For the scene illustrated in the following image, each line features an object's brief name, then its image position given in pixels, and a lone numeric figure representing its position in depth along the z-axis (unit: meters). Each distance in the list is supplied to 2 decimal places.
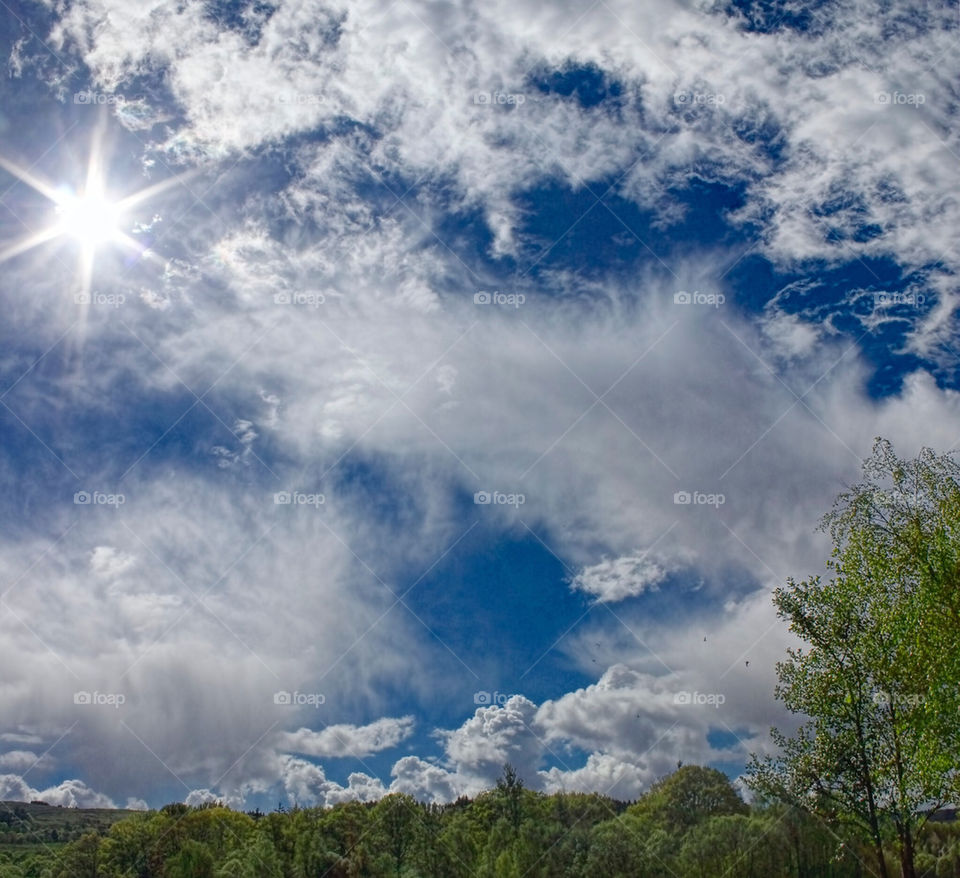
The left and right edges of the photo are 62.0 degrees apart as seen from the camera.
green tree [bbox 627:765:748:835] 113.25
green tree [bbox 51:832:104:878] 100.31
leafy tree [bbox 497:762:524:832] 97.12
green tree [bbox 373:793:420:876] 91.88
